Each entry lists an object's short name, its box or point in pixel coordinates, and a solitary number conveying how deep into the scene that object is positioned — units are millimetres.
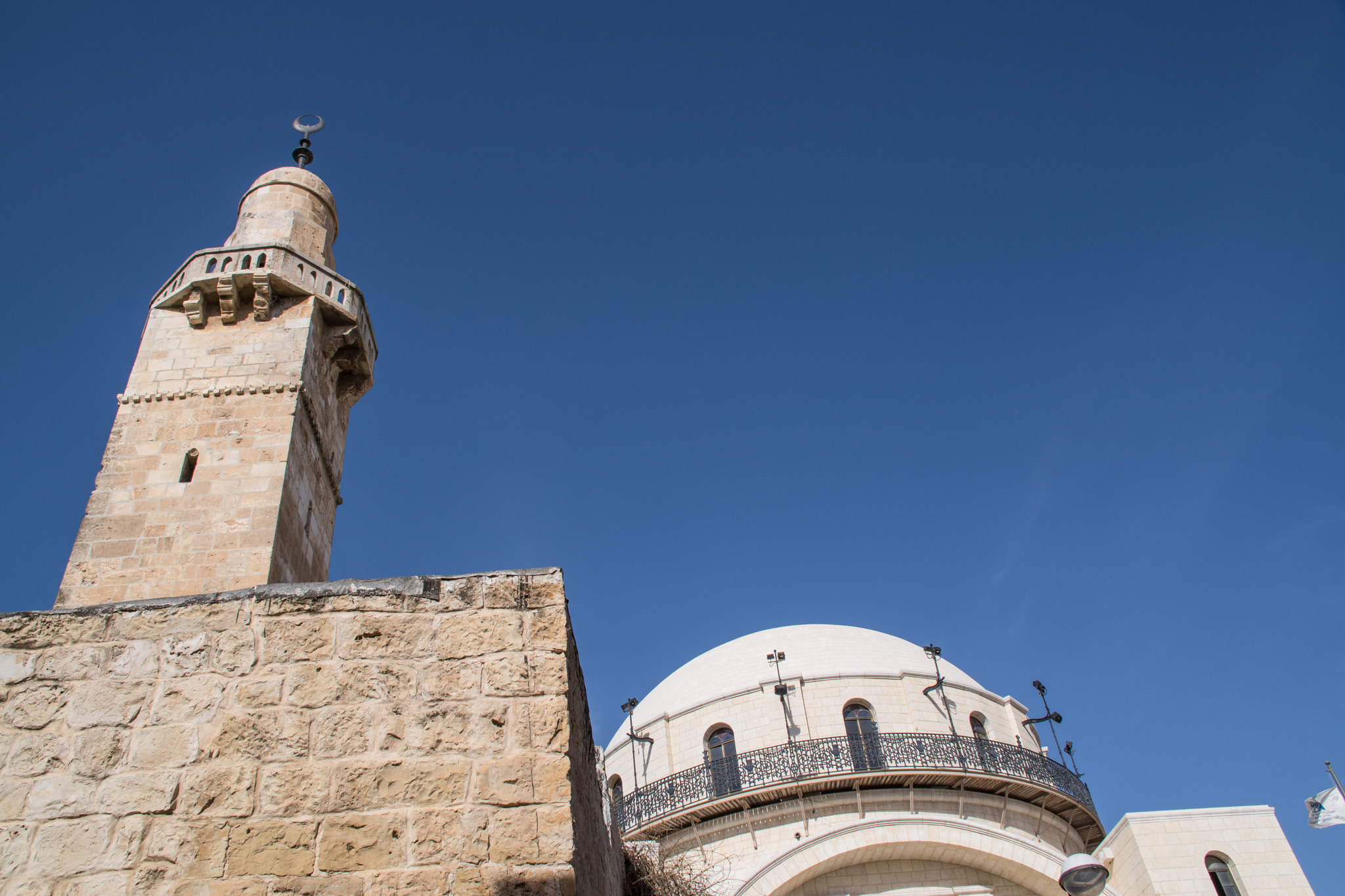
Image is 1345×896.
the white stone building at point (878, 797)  16641
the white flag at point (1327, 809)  17359
